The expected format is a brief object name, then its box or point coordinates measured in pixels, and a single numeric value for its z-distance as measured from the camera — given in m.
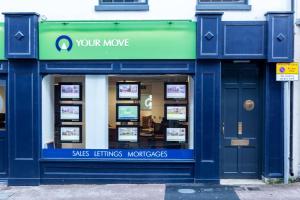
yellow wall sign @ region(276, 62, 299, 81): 6.97
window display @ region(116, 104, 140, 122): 7.54
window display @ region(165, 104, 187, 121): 7.50
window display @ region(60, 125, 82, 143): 7.56
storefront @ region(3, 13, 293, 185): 7.21
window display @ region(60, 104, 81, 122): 7.58
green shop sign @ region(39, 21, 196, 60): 7.21
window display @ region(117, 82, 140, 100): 7.54
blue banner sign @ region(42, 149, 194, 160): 7.37
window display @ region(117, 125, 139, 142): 7.53
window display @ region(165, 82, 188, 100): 7.49
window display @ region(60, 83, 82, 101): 7.58
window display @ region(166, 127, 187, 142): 7.50
